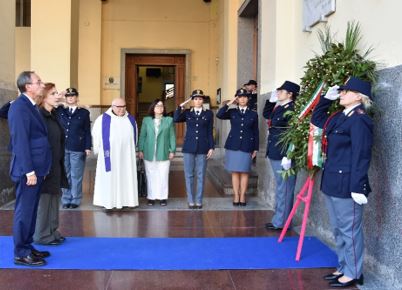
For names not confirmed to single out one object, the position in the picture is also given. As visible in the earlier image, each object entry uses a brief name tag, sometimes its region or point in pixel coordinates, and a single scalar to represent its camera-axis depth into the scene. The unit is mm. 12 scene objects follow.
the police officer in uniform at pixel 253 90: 8015
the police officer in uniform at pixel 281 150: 5617
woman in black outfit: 4824
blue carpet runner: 4336
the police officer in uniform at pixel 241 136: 6846
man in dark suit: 4176
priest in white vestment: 6719
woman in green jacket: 7133
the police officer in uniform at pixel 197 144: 6867
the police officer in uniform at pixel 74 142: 6797
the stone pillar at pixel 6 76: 7189
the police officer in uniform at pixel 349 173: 3604
